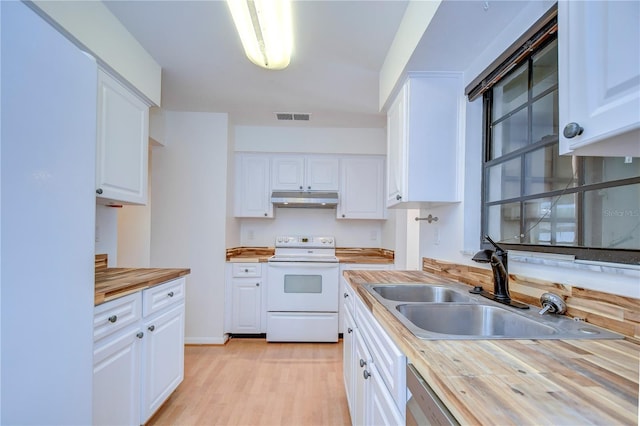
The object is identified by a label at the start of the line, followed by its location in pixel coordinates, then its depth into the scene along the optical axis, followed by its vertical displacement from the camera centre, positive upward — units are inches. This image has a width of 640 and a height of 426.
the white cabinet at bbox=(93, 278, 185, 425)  50.9 -28.8
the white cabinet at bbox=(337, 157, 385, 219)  136.8 +14.5
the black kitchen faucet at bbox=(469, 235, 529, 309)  45.7 -8.8
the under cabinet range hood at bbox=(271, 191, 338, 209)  131.5 +9.5
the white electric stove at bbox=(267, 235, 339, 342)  120.6 -33.8
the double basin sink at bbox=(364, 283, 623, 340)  32.1 -13.6
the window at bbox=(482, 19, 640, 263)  35.7 +6.2
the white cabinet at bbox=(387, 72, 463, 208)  67.4 +19.7
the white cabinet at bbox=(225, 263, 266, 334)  123.0 -36.3
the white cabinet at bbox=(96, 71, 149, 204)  64.1 +17.6
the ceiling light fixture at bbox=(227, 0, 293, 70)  54.9 +40.2
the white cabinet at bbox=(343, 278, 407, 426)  32.1 -22.3
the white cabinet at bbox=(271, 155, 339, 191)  136.0 +21.7
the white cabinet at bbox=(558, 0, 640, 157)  19.5 +10.8
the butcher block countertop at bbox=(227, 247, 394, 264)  124.4 -17.2
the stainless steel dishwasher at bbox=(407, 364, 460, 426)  21.8 -15.4
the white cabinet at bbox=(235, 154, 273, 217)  134.7 +14.6
